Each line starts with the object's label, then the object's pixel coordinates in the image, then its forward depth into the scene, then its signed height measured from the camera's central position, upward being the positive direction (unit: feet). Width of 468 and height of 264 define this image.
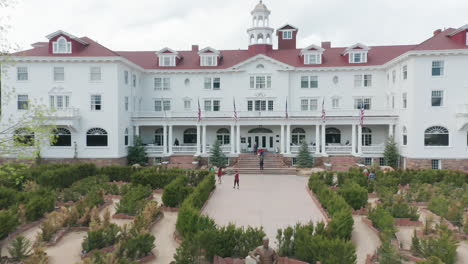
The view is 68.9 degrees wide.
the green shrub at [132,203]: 55.73 -12.68
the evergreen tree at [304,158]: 113.50 -10.39
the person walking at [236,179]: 81.89 -12.47
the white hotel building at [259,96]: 102.01 +10.89
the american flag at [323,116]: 115.34 +3.69
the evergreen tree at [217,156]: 115.96 -9.97
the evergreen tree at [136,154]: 115.65 -9.06
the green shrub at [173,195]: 61.16 -12.25
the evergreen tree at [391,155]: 110.52 -9.25
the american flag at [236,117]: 117.37 +3.60
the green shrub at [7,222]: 42.32 -11.99
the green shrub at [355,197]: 59.00 -12.19
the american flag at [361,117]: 110.83 +3.23
